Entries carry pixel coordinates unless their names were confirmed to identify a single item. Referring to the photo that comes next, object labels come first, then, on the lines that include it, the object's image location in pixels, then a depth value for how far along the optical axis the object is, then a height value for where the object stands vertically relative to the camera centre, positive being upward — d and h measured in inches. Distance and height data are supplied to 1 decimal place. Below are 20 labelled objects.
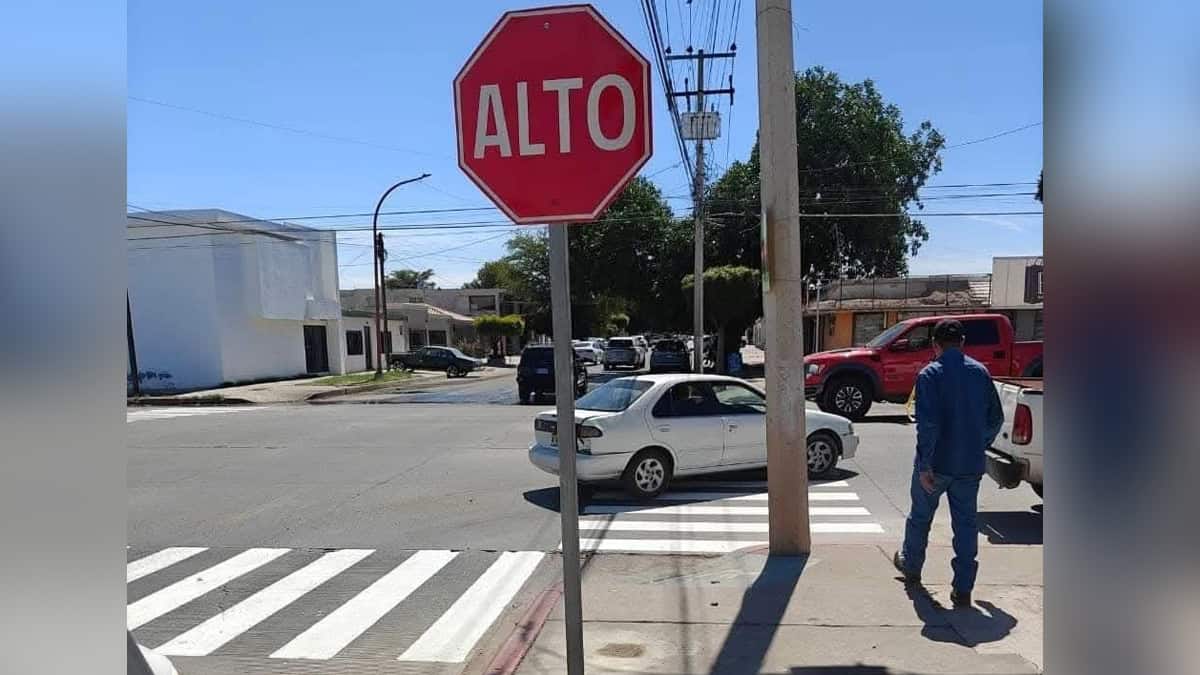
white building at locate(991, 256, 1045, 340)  1158.3 -13.5
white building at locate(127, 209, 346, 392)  1122.0 +32.5
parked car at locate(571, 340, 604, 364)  1777.7 -130.2
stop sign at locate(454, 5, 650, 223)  111.9 +30.4
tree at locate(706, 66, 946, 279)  1402.6 +226.1
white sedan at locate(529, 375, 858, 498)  331.6 -64.7
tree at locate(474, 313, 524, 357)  2000.5 -62.4
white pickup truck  254.4 -57.6
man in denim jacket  184.2 -37.5
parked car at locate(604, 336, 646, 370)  1464.1 -110.4
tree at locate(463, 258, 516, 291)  3316.9 +138.7
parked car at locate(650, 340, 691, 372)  1222.9 -102.5
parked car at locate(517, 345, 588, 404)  852.0 -85.4
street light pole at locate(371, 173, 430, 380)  1270.9 +68.6
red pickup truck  599.2 -64.3
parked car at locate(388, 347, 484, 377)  1503.4 -118.4
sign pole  119.7 -23.0
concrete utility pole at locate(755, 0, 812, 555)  216.5 +5.2
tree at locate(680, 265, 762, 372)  1160.2 +1.8
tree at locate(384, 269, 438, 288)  4002.0 +162.5
